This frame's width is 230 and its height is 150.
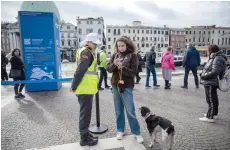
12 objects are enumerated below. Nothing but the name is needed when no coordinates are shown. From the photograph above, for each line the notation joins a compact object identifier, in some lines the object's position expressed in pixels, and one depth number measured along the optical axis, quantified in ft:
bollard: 12.37
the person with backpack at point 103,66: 24.57
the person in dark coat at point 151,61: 26.55
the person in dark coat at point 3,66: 32.31
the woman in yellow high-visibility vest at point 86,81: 9.63
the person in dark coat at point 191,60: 26.11
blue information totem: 22.94
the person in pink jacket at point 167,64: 26.32
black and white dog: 9.67
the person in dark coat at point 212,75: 13.32
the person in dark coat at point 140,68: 30.97
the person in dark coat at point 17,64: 21.39
